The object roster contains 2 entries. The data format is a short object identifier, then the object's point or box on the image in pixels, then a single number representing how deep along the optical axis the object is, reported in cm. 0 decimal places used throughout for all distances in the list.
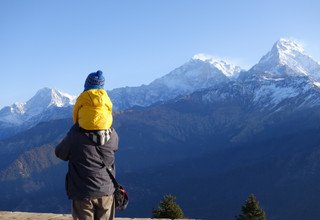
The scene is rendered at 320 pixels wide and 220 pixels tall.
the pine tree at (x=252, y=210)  5884
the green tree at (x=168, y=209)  5344
